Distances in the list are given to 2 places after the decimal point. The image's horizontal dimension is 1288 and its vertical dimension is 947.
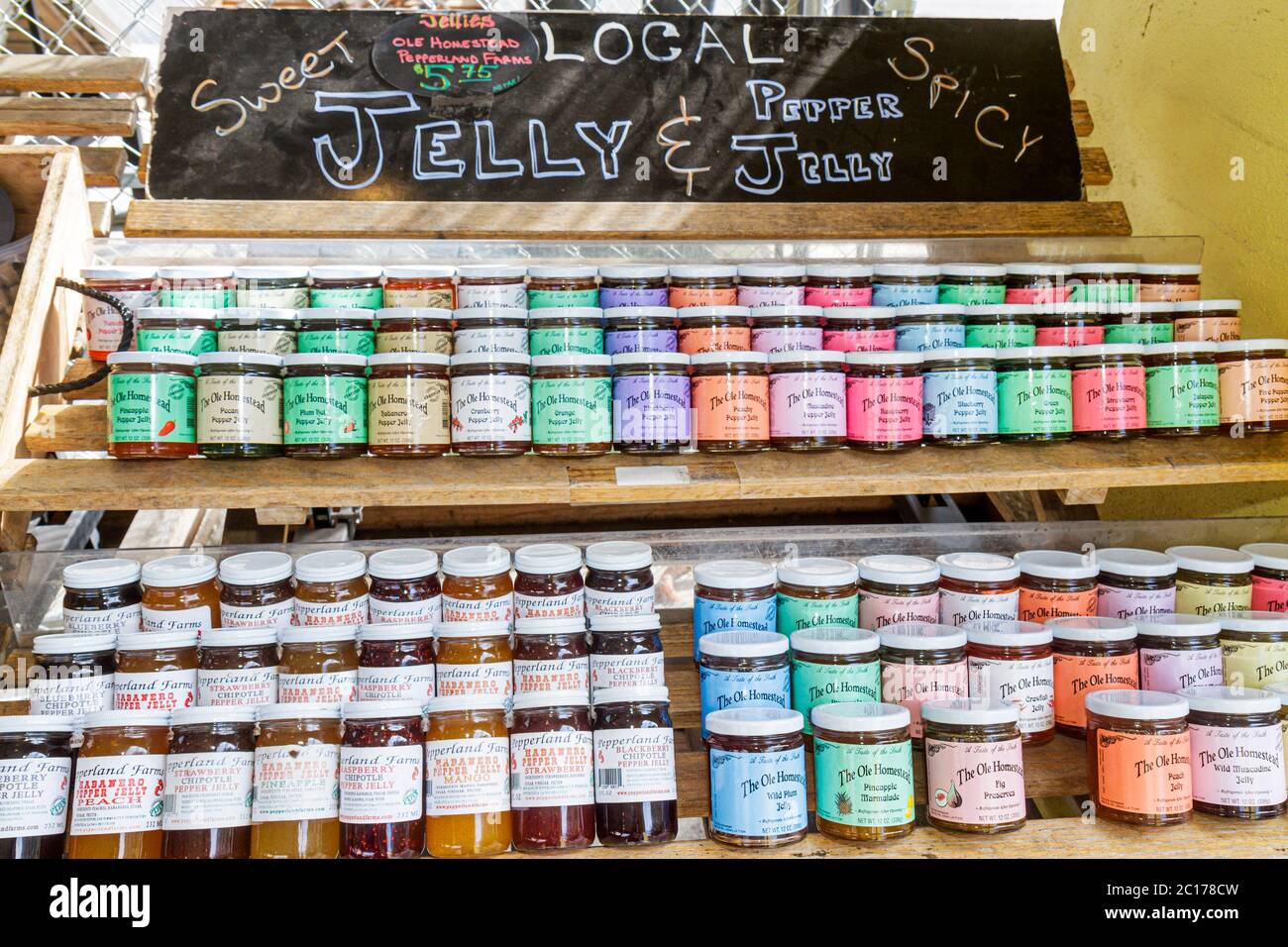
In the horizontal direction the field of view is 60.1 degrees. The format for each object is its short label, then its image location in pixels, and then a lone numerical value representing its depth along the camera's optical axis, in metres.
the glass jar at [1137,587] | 1.70
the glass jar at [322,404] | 1.61
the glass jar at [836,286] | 1.90
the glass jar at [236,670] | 1.43
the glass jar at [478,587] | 1.53
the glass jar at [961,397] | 1.74
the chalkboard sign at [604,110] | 2.21
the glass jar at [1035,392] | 1.76
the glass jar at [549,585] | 1.55
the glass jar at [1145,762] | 1.44
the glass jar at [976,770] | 1.41
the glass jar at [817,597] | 1.61
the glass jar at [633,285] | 1.85
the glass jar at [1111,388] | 1.77
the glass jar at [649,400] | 1.65
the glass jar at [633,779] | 1.37
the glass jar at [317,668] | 1.44
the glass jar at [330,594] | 1.51
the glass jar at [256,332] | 1.73
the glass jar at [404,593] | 1.52
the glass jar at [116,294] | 1.82
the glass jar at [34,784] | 1.30
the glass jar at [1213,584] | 1.71
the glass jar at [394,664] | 1.44
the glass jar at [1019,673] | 1.55
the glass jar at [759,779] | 1.36
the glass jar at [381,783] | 1.31
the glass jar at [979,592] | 1.66
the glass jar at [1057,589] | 1.68
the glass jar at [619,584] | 1.57
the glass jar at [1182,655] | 1.59
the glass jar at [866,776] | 1.38
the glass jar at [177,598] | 1.52
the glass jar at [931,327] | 1.83
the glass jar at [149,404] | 1.60
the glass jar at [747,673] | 1.49
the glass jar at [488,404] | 1.62
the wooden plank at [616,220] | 2.08
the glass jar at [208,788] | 1.32
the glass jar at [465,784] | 1.34
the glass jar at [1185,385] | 1.79
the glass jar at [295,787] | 1.32
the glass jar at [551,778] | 1.36
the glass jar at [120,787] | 1.31
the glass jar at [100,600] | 1.51
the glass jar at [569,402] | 1.64
